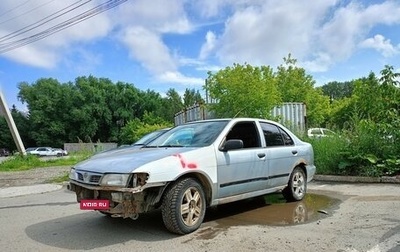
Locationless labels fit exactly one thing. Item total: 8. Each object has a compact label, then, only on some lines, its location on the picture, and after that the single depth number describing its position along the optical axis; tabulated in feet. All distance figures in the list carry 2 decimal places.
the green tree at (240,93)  53.78
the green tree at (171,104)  194.08
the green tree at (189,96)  190.40
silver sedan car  15.98
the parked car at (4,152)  200.87
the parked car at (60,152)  166.07
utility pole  69.48
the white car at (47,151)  161.77
